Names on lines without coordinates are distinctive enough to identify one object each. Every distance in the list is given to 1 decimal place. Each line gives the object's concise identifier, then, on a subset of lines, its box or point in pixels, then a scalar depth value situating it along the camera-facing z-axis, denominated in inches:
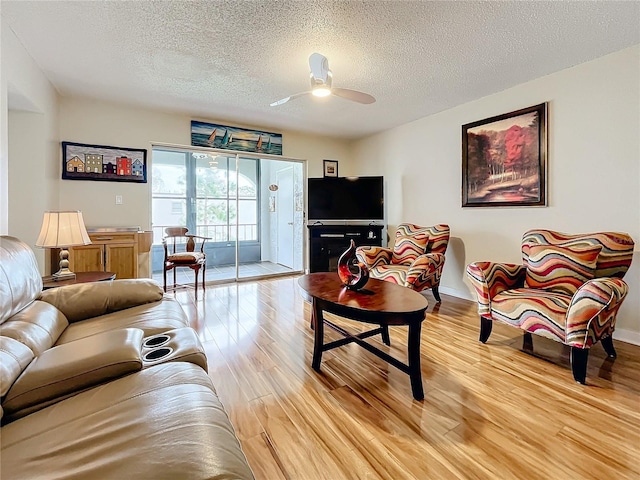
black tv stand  197.6
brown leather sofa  28.7
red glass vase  90.1
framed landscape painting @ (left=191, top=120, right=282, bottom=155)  178.1
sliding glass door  234.8
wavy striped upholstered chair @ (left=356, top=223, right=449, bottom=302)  131.8
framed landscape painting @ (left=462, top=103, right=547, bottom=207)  125.7
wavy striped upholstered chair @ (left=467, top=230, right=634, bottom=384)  78.0
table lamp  93.0
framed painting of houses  148.2
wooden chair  162.2
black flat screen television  194.2
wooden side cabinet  137.2
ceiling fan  99.7
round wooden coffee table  70.9
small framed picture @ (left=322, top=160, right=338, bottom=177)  223.9
